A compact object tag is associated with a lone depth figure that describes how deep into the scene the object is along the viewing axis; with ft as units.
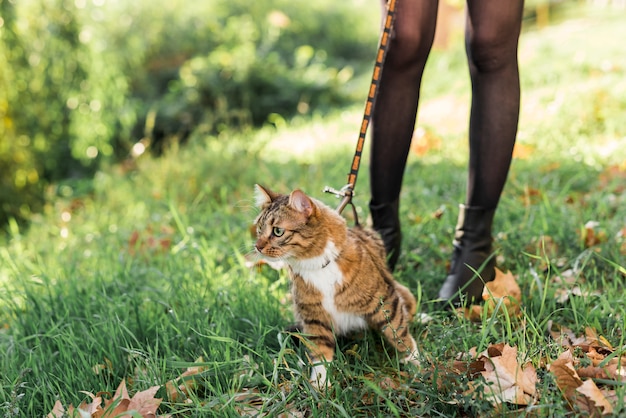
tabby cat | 5.78
